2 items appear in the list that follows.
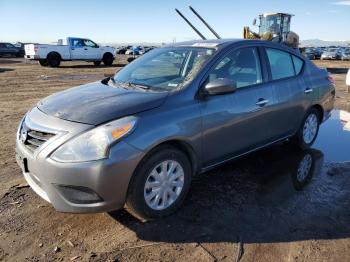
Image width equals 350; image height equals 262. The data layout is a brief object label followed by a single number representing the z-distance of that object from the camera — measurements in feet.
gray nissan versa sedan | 10.60
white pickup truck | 78.33
